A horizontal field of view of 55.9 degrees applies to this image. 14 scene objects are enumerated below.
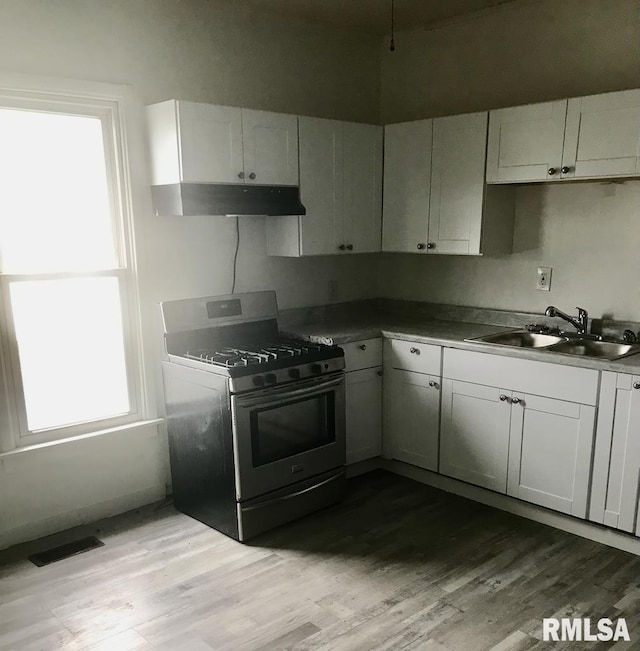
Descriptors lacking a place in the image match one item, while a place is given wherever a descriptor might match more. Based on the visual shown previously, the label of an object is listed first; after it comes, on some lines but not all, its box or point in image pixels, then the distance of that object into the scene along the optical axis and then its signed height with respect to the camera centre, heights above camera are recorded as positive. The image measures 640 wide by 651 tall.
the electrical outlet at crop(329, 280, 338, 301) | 4.09 -0.50
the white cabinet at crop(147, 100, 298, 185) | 2.92 +0.36
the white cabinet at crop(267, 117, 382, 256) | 3.43 +0.13
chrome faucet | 3.21 -0.56
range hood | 2.93 +0.09
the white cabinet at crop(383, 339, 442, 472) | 3.36 -1.06
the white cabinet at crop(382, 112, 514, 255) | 3.35 +0.12
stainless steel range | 2.83 -1.00
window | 2.81 -0.26
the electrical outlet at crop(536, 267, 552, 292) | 3.43 -0.37
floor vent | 2.79 -1.56
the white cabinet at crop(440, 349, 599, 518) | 2.80 -1.05
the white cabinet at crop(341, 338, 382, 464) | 3.44 -1.05
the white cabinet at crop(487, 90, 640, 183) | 2.77 +0.35
